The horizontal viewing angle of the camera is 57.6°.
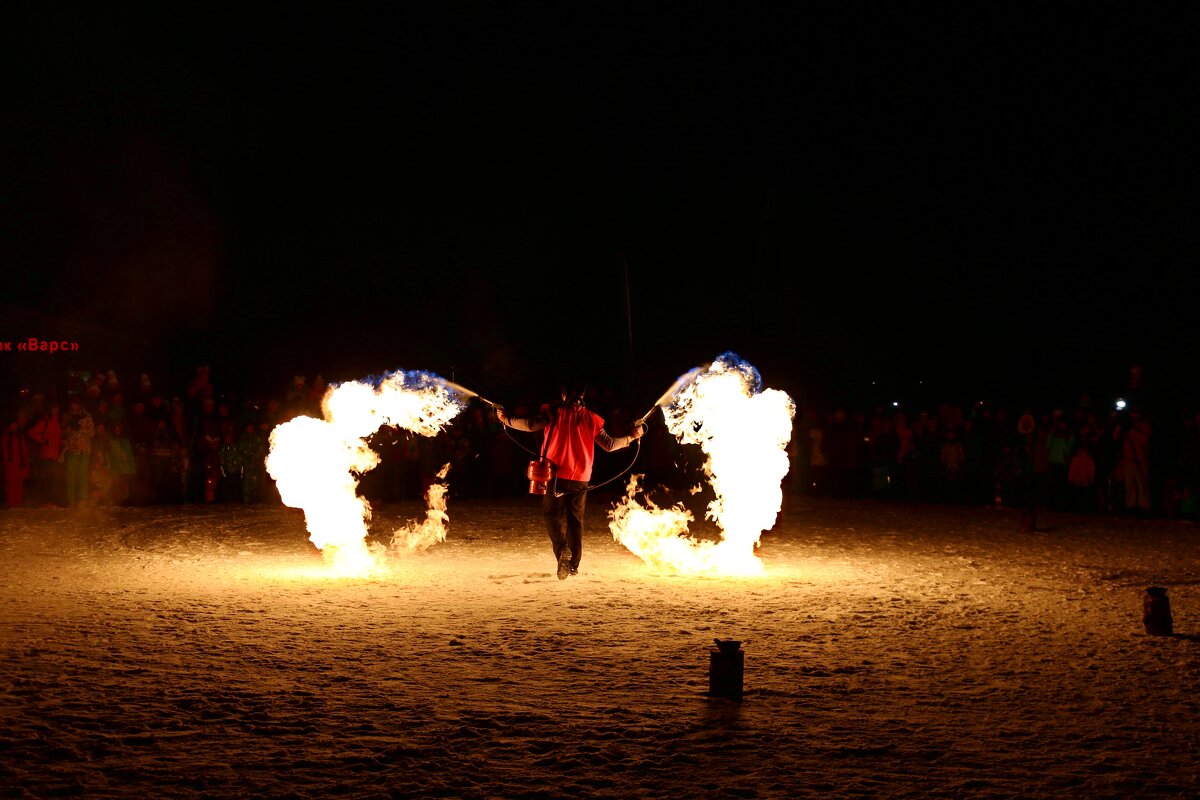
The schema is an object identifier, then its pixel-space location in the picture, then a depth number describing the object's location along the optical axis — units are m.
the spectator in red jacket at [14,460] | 16.80
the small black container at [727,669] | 6.26
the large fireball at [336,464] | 11.61
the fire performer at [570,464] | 10.83
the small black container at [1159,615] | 8.34
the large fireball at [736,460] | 11.85
